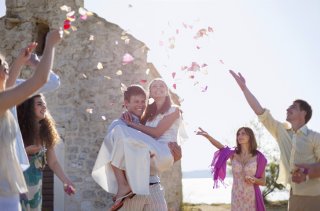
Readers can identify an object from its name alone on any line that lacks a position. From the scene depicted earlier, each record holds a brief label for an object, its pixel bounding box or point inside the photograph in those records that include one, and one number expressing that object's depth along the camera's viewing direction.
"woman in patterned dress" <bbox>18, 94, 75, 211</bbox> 4.14
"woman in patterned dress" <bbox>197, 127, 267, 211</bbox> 5.91
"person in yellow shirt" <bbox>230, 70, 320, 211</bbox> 4.74
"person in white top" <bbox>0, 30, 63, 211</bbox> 2.55
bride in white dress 4.22
